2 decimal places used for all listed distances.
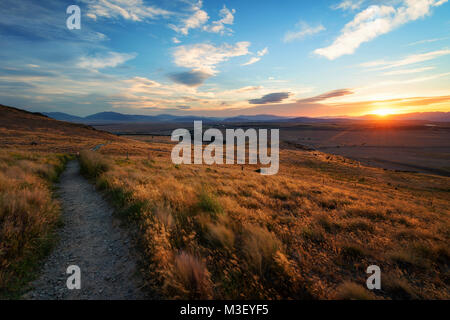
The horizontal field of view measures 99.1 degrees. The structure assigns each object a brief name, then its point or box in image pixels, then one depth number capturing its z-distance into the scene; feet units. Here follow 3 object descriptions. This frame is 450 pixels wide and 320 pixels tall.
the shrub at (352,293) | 10.10
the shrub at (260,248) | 12.09
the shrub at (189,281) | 9.77
